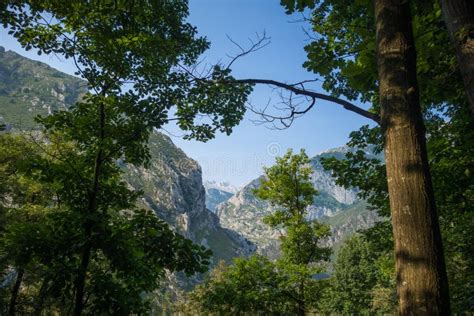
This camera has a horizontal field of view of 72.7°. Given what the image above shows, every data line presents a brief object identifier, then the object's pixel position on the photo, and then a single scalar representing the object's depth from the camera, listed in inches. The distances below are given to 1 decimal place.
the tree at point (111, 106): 225.0
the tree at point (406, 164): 87.7
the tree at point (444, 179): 292.4
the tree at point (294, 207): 669.9
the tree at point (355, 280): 2066.9
